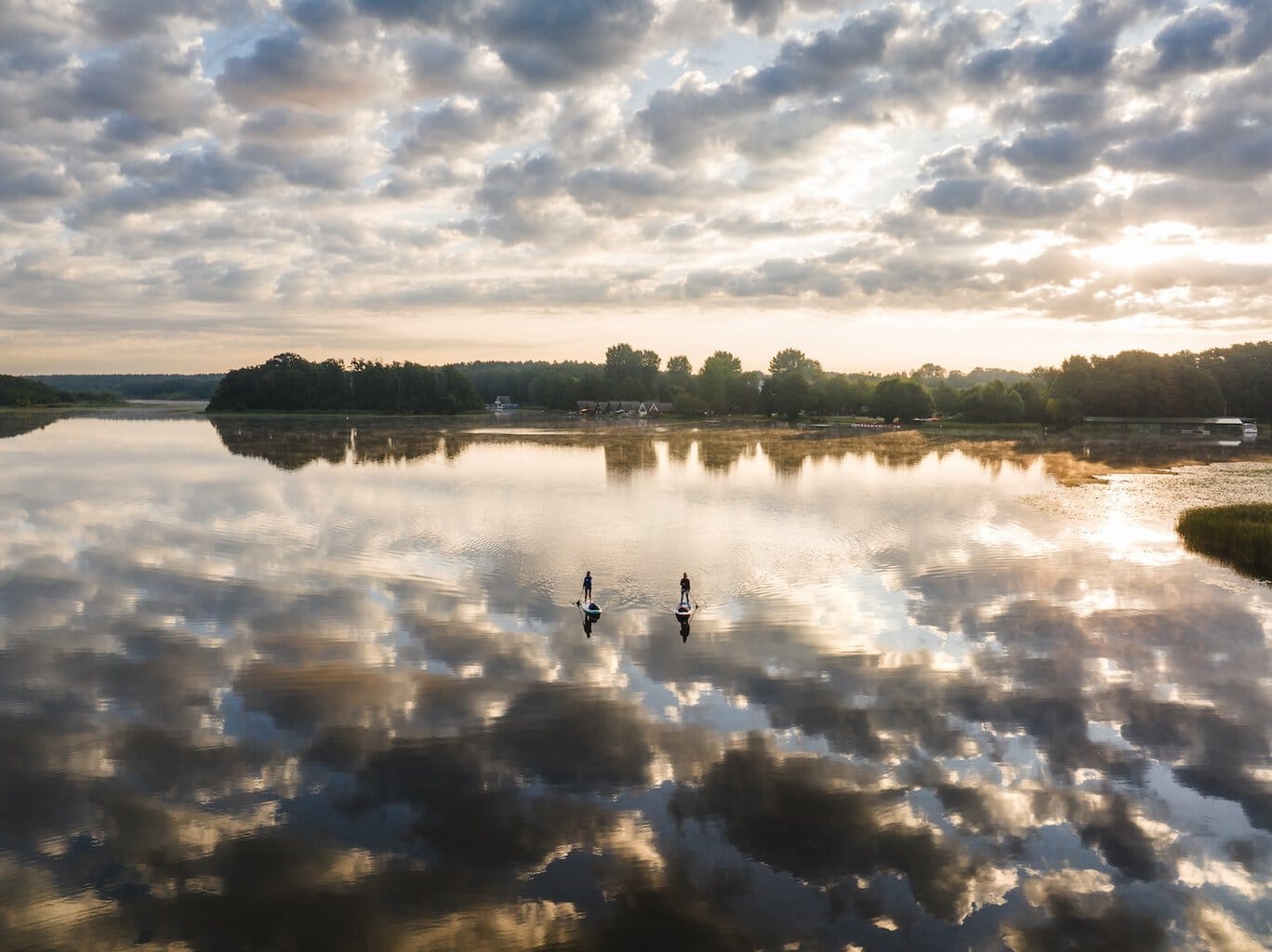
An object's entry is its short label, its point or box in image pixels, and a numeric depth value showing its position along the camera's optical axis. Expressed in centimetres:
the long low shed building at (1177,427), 16262
